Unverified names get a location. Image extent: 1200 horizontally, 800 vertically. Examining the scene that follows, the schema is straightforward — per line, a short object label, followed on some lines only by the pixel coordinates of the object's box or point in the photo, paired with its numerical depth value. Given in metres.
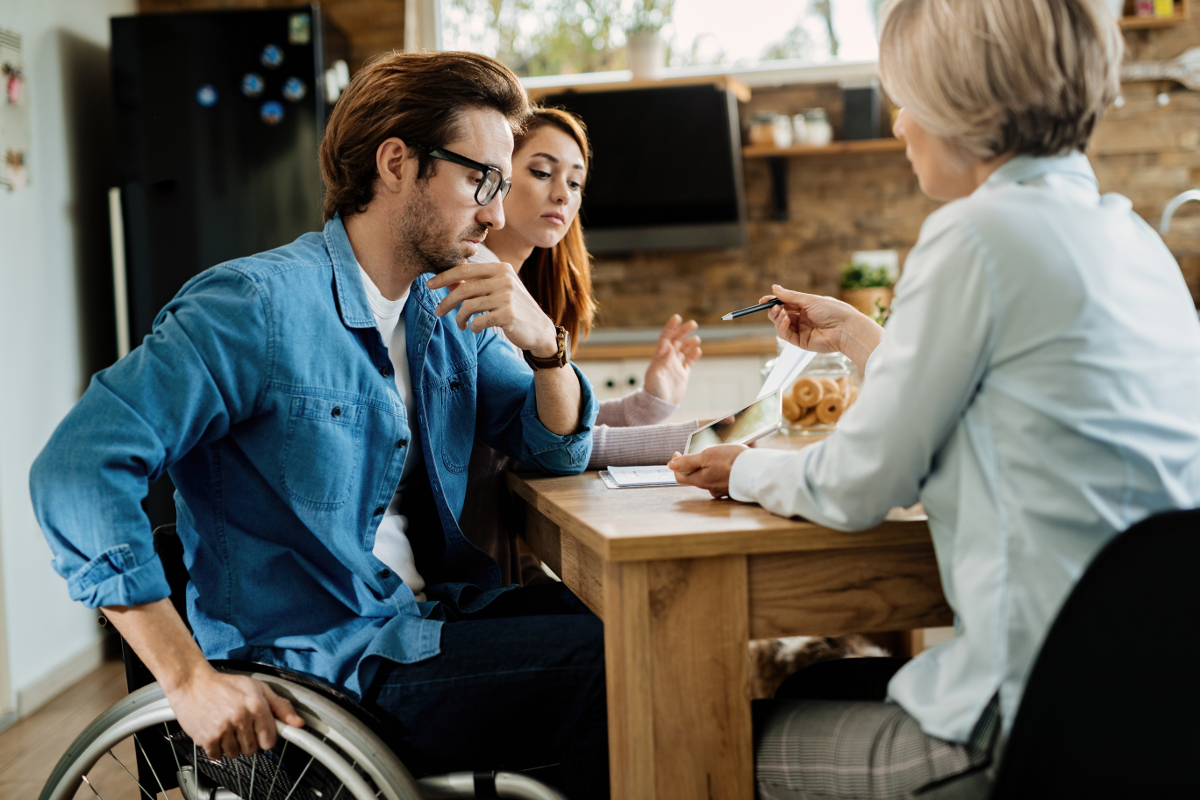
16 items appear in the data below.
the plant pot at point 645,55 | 3.92
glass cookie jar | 1.77
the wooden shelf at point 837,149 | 3.84
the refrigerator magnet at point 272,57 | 3.13
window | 4.06
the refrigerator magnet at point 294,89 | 3.14
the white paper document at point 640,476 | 1.38
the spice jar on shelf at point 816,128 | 3.90
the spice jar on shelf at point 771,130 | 3.92
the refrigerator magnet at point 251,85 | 3.13
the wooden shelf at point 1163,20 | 3.67
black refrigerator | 3.07
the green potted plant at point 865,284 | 3.73
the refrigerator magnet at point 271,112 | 3.14
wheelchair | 1.02
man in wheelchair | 1.04
